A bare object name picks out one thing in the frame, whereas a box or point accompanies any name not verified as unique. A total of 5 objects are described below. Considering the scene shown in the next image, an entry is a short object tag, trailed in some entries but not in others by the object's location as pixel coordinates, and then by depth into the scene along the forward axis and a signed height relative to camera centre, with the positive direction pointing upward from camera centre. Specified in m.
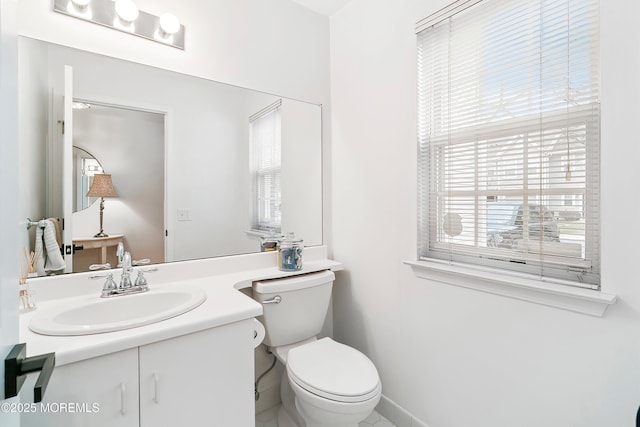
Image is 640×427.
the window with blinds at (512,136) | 1.02 +0.30
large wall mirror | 1.27 +0.30
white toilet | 1.22 -0.71
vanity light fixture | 1.30 +0.88
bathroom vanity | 0.83 -0.49
